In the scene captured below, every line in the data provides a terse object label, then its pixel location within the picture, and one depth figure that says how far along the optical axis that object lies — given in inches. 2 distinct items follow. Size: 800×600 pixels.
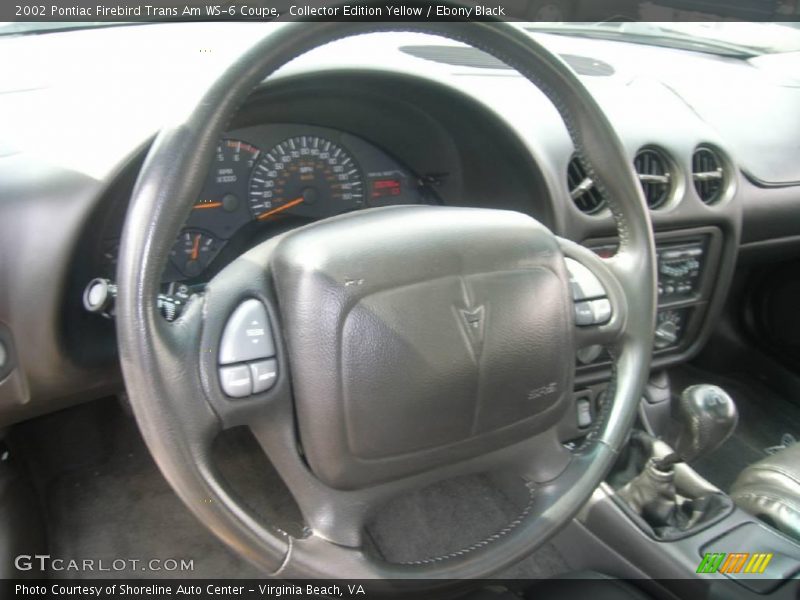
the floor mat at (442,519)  69.0
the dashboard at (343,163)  44.0
